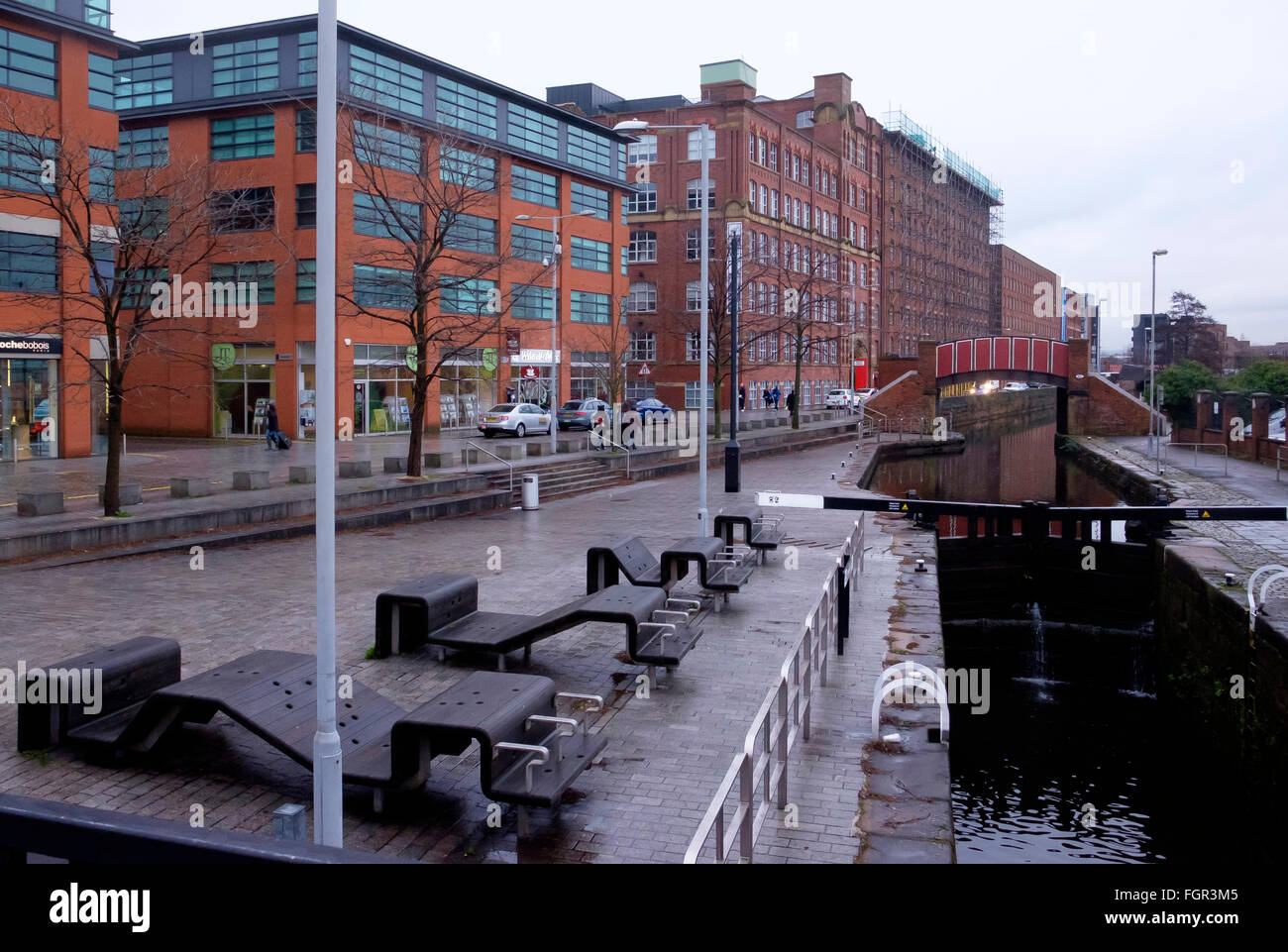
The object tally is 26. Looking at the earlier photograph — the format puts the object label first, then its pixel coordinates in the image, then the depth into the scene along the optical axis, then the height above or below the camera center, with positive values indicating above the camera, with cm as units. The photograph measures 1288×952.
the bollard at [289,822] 520 -191
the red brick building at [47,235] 2962 +527
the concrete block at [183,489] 2159 -125
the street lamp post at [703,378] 1784 +92
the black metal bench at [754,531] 1662 -164
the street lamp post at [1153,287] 4222 +559
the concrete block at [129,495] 2006 -127
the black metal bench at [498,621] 1010 -194
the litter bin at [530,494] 2480 -153
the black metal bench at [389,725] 671 -202
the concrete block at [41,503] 1867 -133
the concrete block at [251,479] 2277 -113
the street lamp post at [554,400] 3238 +87
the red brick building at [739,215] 6862 +1432
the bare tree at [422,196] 2584 +593
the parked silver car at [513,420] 4109 +28
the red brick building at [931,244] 9394 +1792
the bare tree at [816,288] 6412 +921
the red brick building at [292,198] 3834 +823
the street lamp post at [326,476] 596 -27
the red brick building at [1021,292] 12900 +1813
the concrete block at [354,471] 2538 -102
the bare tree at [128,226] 1844 +369
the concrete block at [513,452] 3159 -75
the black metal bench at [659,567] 1341 -175
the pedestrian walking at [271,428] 3592 -4
